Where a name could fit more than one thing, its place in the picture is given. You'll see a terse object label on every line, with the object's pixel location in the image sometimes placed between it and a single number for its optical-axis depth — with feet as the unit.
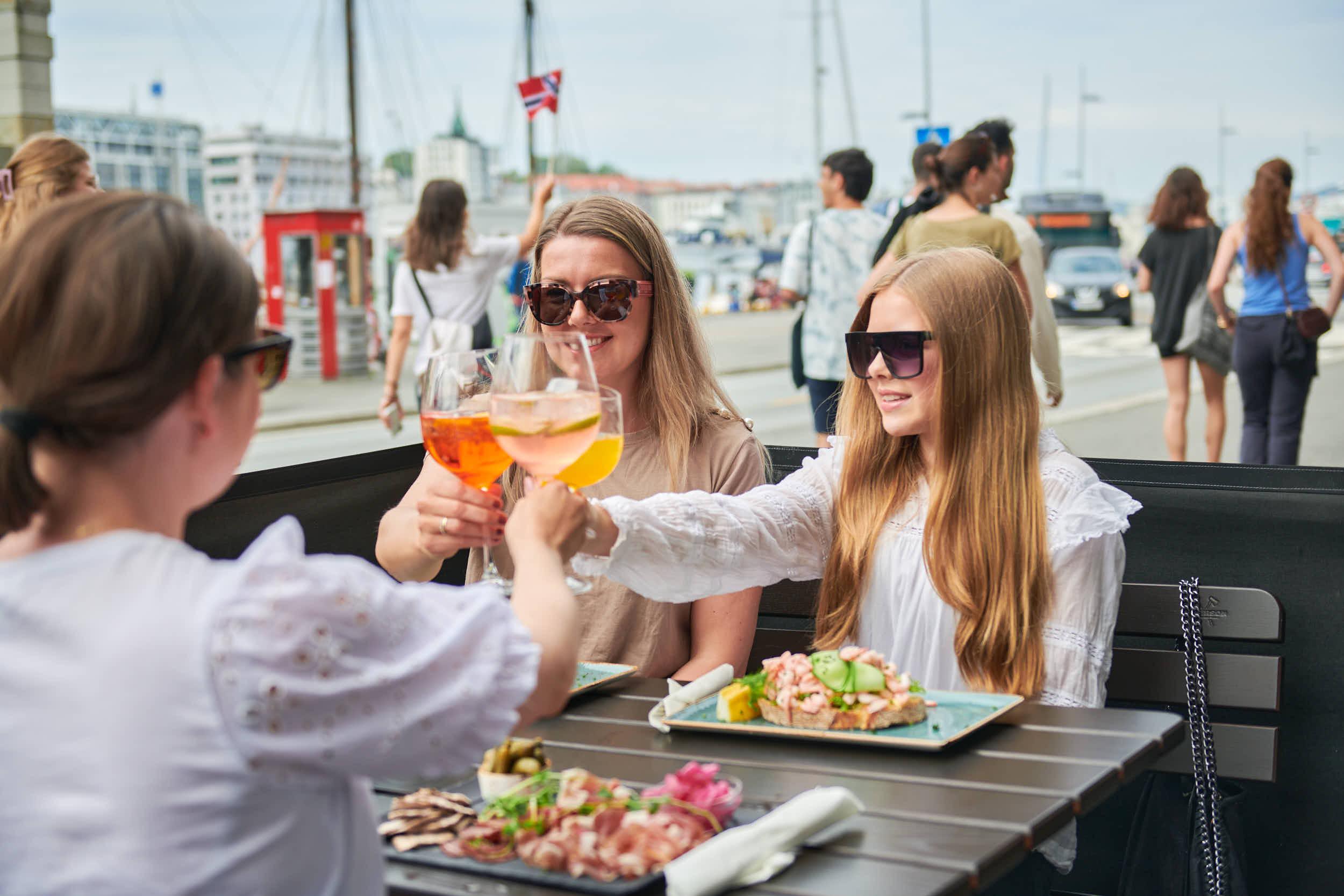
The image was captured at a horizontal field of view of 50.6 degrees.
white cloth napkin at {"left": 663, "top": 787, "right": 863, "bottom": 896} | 4.93
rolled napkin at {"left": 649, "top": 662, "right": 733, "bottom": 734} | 7.06
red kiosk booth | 64.69
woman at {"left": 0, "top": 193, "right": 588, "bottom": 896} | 3.98
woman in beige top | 9.36
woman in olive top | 20.38
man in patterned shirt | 24.49
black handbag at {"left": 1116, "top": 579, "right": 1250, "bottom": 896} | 8.44
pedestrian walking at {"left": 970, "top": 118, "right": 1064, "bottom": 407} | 20.56
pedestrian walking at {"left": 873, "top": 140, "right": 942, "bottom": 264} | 21.67
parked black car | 94.12
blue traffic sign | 50.85
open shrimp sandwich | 6.73
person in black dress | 28.30
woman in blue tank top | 26.08
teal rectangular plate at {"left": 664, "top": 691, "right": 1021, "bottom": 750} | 6.48
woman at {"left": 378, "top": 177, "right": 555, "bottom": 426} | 24.66
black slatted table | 5.13
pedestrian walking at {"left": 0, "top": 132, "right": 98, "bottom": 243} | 16.14
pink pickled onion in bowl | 5.54
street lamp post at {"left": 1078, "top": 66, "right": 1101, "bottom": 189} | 207.21
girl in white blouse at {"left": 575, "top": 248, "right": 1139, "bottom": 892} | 8.25
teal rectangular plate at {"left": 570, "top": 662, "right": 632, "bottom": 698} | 7.85
